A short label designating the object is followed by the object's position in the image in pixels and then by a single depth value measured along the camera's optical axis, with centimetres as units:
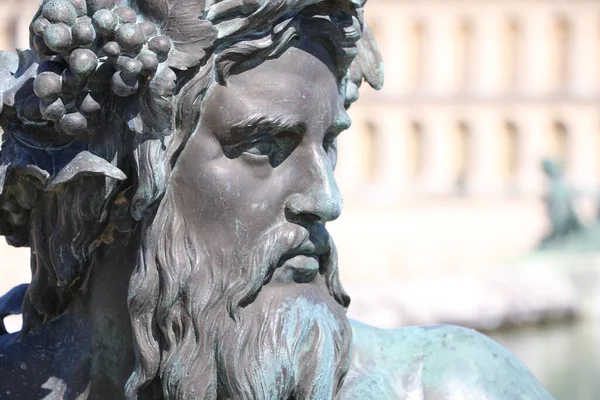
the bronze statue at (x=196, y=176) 201
